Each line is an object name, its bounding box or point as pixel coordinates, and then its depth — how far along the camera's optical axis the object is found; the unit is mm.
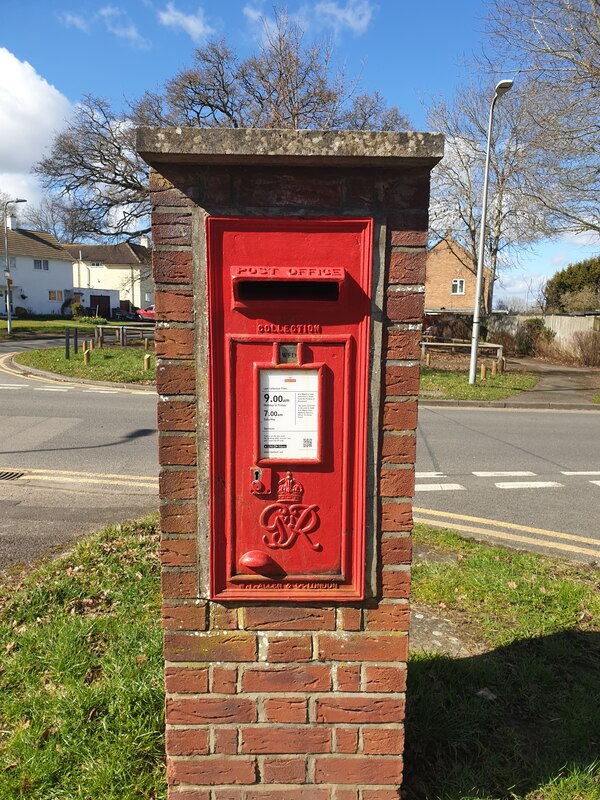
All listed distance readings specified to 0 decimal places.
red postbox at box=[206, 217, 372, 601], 1751
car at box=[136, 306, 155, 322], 43778
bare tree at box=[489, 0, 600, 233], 12508
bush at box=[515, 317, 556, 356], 25634
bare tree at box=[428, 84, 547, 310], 23906
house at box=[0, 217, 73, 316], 45719
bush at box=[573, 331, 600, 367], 22047
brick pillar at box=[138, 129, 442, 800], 1760
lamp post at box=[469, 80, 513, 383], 12229
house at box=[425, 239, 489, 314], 47000
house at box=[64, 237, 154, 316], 59625
